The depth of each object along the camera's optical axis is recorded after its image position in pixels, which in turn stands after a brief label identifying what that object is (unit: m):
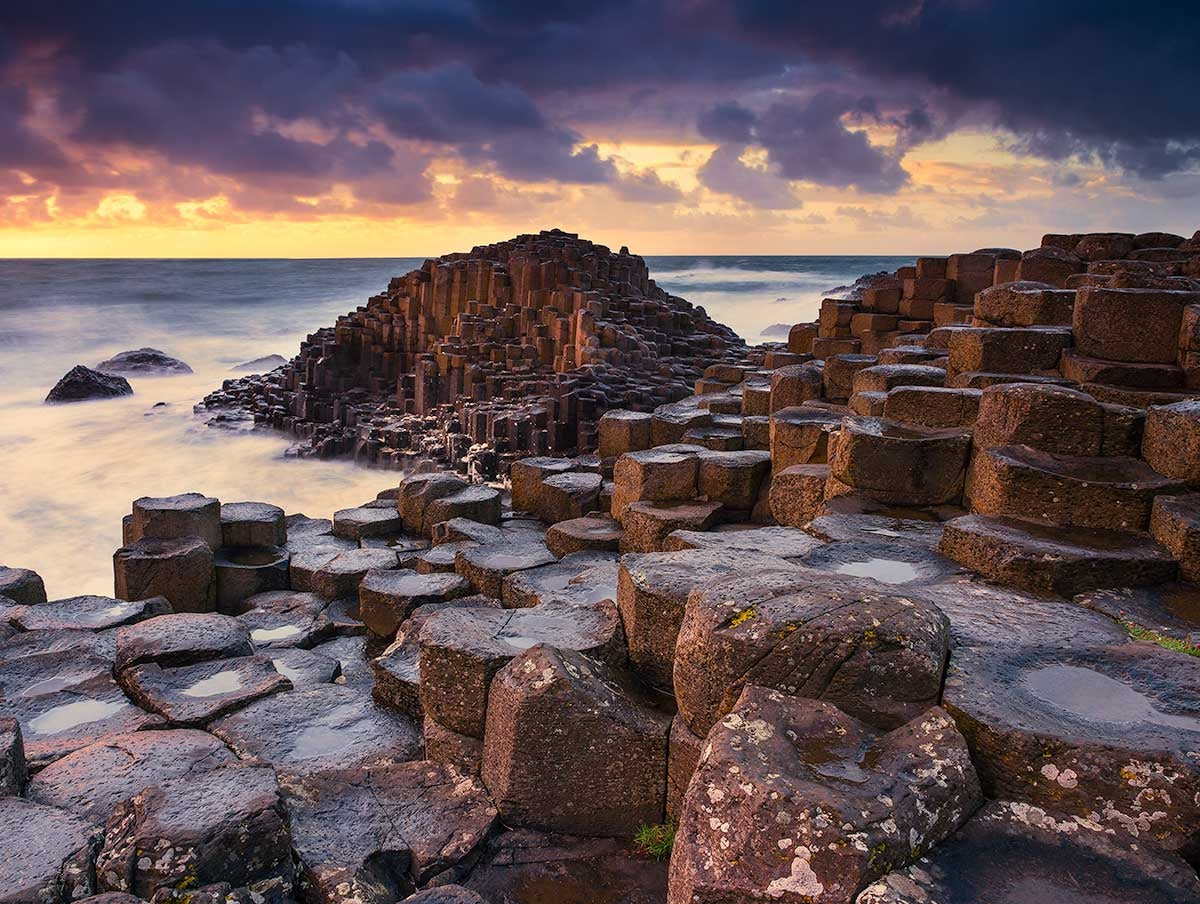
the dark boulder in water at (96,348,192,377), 33.97
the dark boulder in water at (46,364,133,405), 25.83
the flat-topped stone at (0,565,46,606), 7.38
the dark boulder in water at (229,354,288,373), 38.84
